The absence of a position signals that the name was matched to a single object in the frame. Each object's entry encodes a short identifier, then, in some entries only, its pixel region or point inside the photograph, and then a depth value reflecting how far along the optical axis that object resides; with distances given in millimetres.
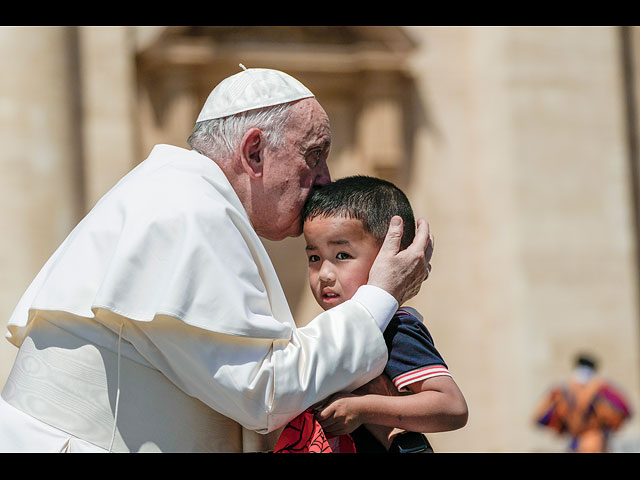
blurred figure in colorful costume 20328
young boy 6074
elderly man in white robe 5746
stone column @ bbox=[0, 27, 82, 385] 18344
